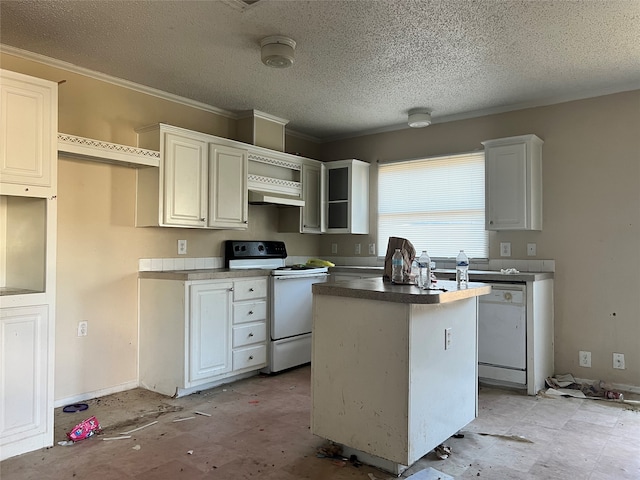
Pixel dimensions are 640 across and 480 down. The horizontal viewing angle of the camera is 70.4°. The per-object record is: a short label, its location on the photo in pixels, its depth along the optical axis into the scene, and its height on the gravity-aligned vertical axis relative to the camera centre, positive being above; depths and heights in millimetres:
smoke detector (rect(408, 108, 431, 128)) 4375 +1263
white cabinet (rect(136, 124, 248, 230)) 3574 +529
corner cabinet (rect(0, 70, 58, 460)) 2447 -151
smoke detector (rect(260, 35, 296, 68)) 2867 +1260
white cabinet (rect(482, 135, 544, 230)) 3906 +561
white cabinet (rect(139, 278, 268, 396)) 3438 -691
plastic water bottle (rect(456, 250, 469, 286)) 2738 -136
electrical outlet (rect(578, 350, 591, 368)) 3780 -933
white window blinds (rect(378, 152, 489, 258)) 4480 +445
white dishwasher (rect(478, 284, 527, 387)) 3619 -723
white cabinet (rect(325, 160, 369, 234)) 5016 +566
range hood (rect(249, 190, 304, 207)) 4309 +460
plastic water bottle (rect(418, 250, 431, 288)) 2523 -143
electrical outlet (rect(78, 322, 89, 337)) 3359 -613
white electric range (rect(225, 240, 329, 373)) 4102 -493
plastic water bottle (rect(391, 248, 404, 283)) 2695 -116
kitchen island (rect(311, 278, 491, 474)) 2197 -631
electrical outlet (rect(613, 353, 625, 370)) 3642 -915
